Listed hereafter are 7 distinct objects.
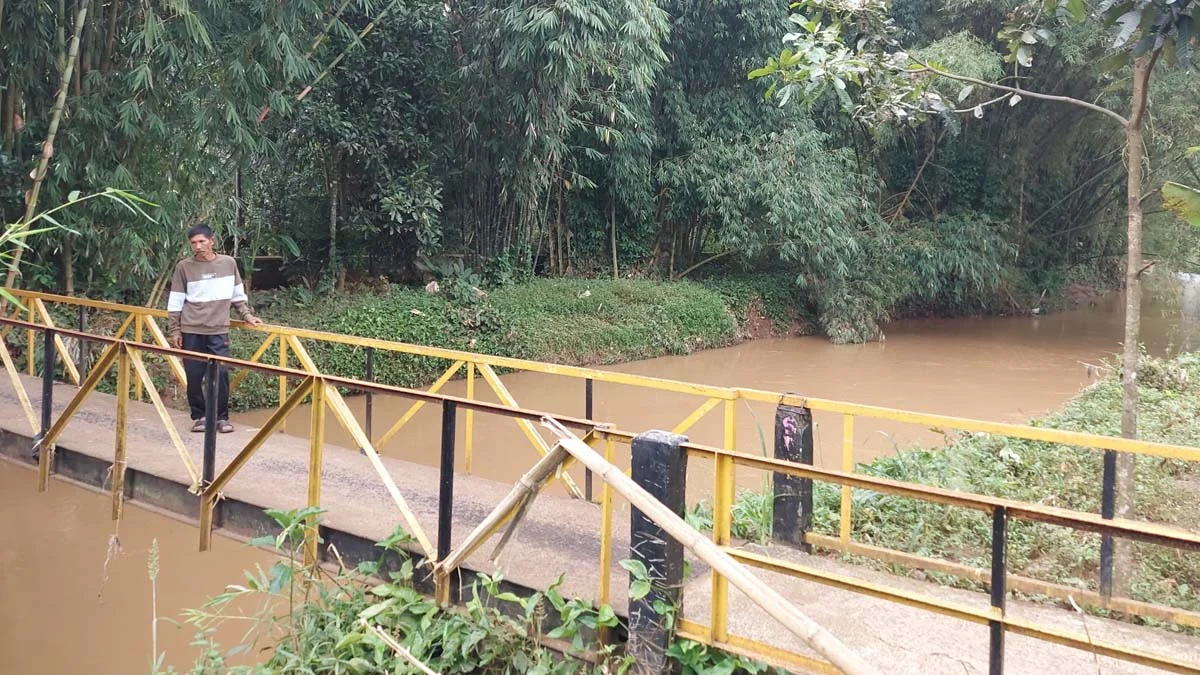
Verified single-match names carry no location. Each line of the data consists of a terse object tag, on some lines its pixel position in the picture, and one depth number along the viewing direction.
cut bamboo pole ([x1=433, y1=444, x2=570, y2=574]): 3.11
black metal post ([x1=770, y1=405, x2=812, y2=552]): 4.01
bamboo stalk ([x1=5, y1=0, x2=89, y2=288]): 7.27
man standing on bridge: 5.57
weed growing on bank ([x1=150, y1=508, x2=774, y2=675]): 3.15
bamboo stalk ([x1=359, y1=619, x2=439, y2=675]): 3.11
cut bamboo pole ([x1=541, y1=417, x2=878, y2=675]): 2.25
